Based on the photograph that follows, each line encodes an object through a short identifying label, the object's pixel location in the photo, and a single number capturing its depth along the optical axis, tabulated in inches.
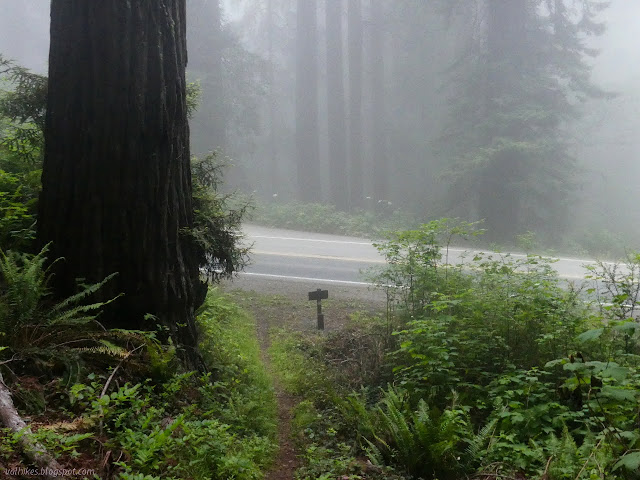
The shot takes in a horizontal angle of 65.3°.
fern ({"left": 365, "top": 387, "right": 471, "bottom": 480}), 173.6
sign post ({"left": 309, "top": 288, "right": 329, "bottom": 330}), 411.6
